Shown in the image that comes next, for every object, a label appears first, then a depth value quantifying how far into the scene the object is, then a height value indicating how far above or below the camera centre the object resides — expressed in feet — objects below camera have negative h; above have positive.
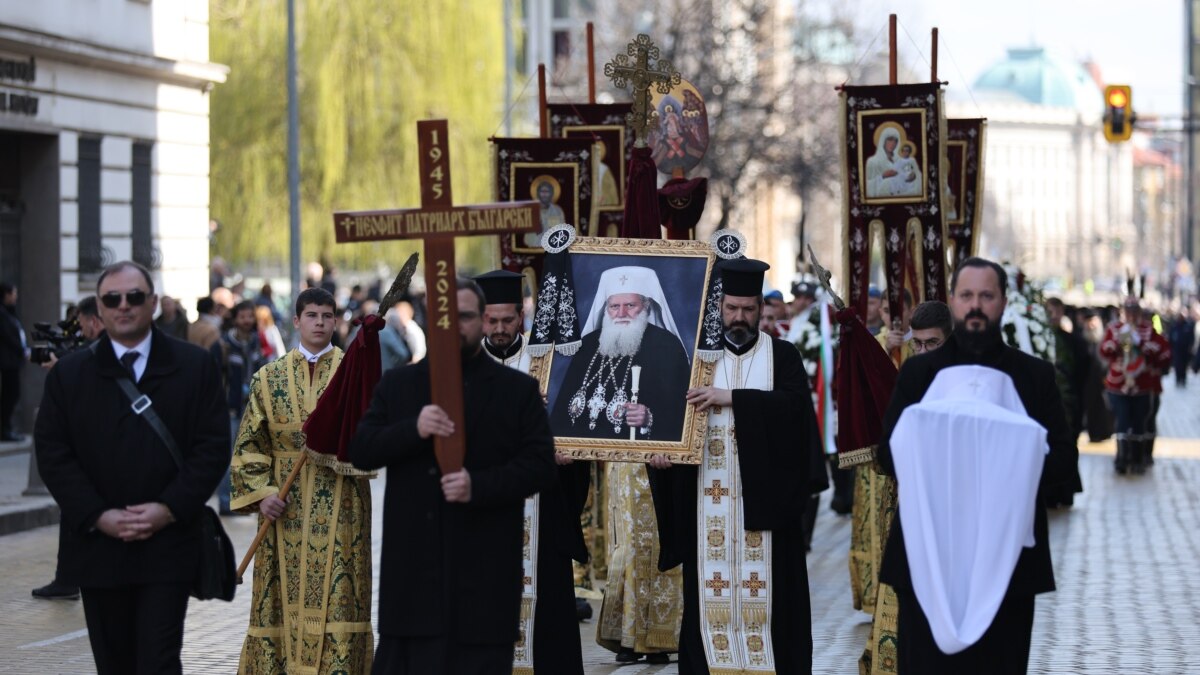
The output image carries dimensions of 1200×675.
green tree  117.08 +15.42
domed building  538.06 +58.90
